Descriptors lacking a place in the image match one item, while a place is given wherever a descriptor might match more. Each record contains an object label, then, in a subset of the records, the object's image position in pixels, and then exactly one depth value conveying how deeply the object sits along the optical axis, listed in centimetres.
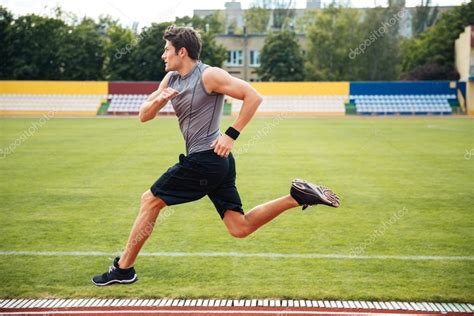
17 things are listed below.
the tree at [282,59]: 7088
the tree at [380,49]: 7581
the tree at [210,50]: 6856
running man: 519
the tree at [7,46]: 6275
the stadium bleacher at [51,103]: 5028
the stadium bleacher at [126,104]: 5075
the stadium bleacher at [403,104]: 4950
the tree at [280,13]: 10394
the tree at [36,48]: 6259
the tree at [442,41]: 6394
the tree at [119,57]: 6362
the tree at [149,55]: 6253
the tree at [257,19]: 9925
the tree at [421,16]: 9844
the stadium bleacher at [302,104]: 5097
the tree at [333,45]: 7531
